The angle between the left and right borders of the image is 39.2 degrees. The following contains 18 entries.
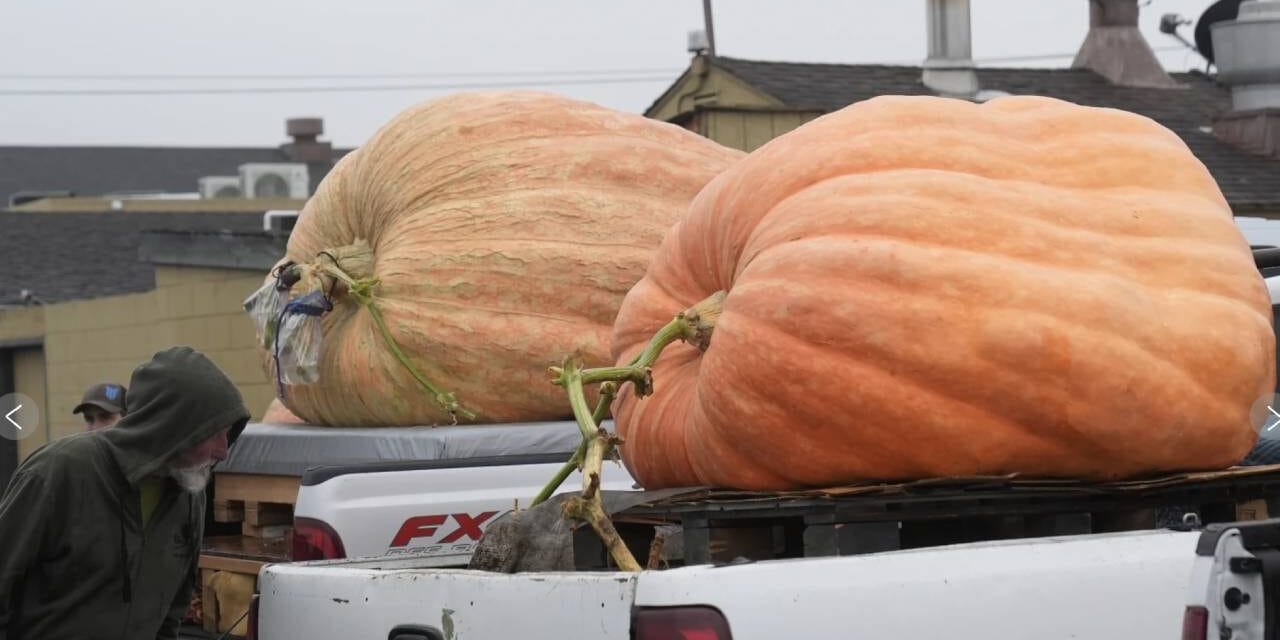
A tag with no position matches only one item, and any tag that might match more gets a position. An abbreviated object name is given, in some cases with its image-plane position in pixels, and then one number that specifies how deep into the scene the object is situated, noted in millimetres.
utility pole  28844
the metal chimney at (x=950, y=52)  18500
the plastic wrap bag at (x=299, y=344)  6270
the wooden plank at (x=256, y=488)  5801
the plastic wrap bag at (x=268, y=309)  6367
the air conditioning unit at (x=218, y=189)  38281
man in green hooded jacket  4816
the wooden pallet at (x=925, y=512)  3578
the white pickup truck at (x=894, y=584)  2957
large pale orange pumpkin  5926
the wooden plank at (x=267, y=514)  5996
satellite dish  20172
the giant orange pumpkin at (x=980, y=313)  3643
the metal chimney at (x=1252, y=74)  17844
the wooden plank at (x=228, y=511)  6180
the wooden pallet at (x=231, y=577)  5613
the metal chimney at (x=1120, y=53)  20594
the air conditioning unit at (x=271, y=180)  36719
